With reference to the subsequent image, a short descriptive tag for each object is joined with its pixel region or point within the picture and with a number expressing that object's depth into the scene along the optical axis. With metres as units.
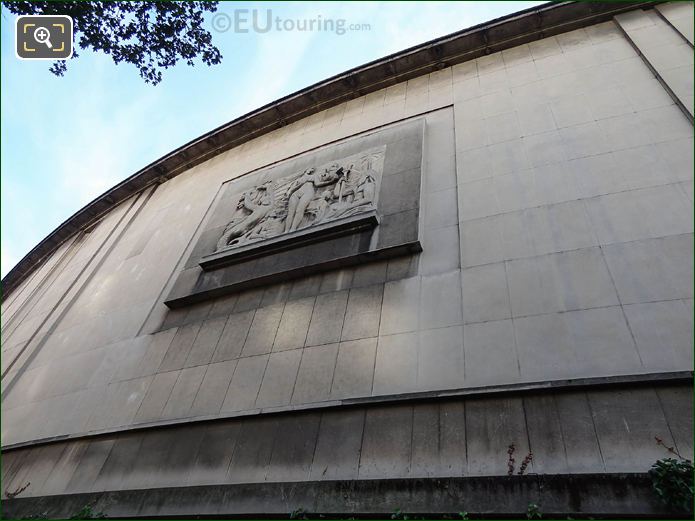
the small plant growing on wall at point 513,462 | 5.39
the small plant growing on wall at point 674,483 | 4.54
